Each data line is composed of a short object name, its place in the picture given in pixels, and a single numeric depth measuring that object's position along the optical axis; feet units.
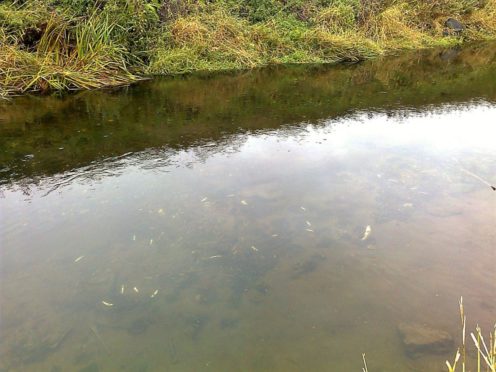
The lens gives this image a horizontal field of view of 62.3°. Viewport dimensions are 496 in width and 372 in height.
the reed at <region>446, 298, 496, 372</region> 7.04
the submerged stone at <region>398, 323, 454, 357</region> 7.41
